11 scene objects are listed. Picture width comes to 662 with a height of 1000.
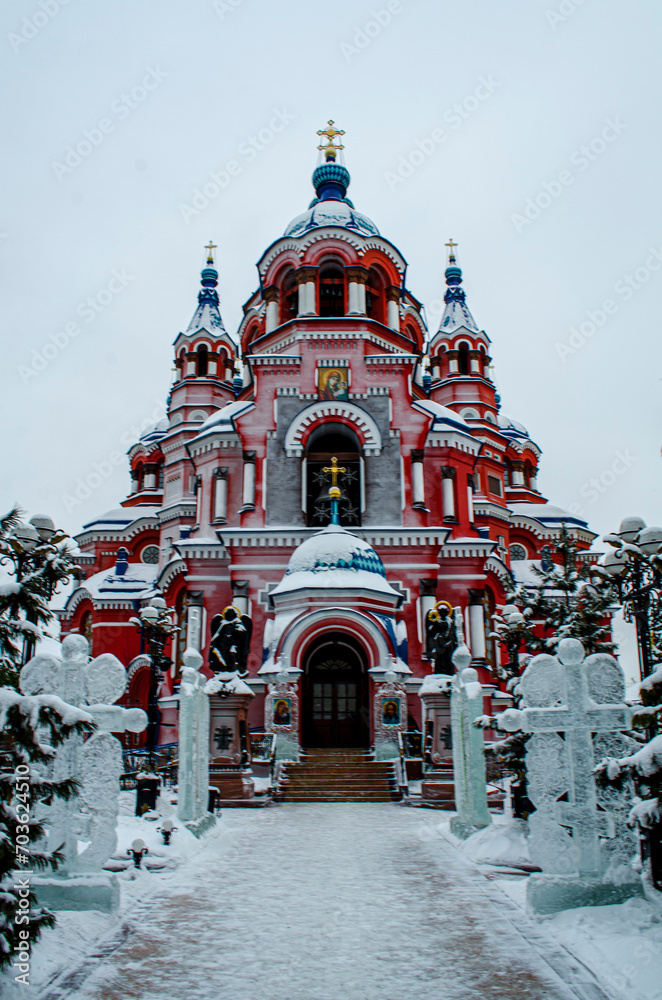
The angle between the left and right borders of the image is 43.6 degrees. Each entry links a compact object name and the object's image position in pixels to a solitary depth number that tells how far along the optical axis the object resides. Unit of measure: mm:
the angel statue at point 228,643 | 15203
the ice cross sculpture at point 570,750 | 5781
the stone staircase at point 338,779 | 14367
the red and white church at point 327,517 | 17844
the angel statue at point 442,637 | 15484
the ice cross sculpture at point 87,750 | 5891
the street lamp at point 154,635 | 13109
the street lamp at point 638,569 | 8344
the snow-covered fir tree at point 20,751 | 4137
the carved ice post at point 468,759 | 8930
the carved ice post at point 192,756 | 9258
